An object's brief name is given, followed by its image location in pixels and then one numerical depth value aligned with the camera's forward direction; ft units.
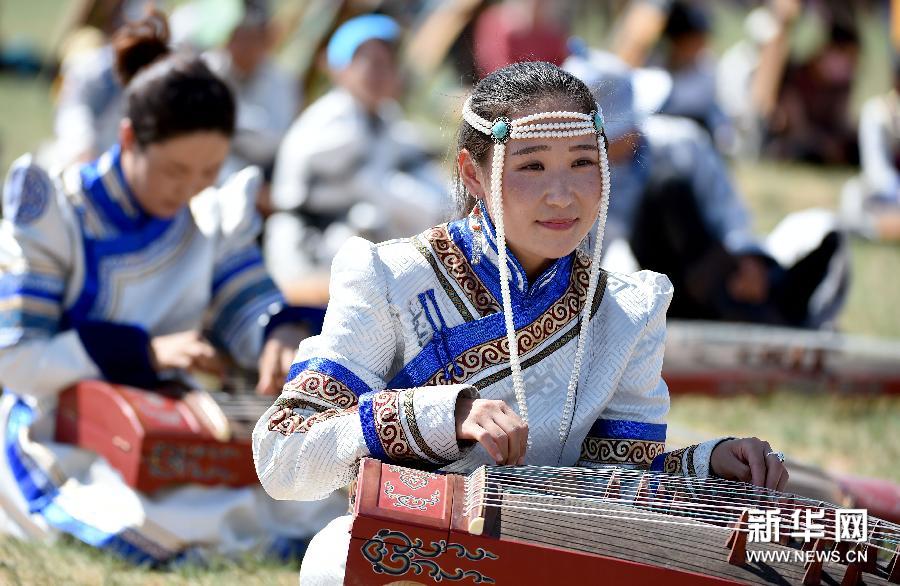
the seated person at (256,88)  47.78
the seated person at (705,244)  39.55
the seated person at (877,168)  64.75
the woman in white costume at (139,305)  22.27
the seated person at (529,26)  51.42
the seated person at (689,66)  64.18
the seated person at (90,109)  43.91
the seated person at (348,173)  44.57
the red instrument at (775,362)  37.27
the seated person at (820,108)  84.28
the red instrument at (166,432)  21.47
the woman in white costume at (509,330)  15.25
